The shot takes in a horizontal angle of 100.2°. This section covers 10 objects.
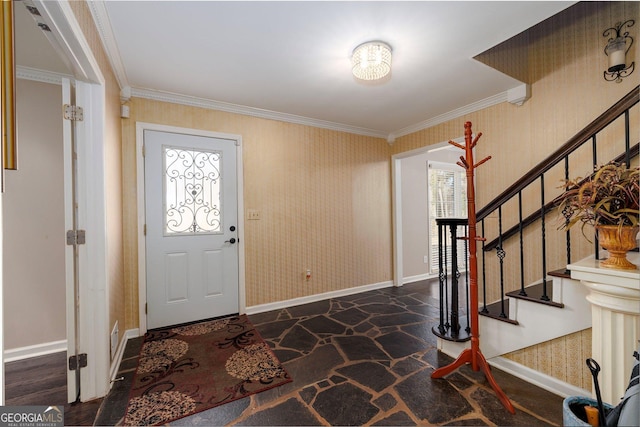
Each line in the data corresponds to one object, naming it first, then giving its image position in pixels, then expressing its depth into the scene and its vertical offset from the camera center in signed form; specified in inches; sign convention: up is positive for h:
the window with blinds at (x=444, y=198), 197.8 +10.1
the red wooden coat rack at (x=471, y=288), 73.6 -21.8
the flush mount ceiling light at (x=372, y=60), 79.6 +46.1
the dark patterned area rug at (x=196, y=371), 67.4 -48.0
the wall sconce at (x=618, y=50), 84.3 +50.7
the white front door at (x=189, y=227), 110.9 -5.8
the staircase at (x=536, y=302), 62.7 -23.8
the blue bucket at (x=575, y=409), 42.0 -33.1
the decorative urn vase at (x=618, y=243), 48.3 -6.3
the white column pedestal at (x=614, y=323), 47.9 -21.5
